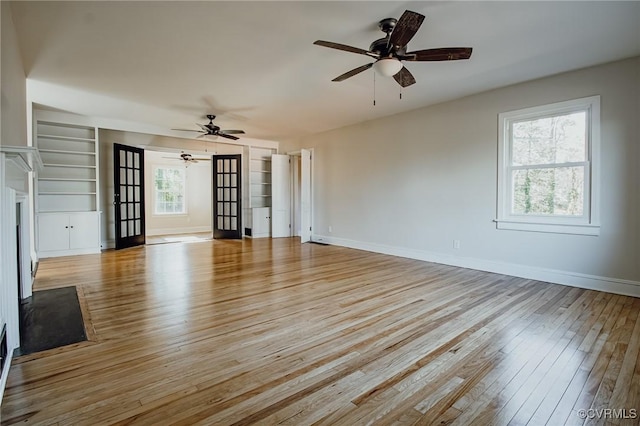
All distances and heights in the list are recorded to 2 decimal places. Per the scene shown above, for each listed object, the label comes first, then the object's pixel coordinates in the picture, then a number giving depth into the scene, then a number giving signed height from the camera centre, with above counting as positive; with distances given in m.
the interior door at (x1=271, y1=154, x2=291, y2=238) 8.52 +0.32
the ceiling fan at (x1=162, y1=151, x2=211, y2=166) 9.16 +1.50
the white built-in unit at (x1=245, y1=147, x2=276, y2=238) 8.66 +0.44
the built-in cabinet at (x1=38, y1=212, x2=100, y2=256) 5.67 -0.46
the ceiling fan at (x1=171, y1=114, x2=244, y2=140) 5.94 +1.51
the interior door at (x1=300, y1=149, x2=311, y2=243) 7.75 +0.30
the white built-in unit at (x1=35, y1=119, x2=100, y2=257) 5.77 +0.36
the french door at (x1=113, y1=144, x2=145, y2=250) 6.62 +0.29
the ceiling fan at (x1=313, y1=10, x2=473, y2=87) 2.64 +1.42
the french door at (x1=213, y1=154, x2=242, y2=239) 8.53 +0.39
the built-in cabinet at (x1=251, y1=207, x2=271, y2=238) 8.60 -0.43
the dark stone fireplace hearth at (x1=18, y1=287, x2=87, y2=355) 2.40 -1.02
